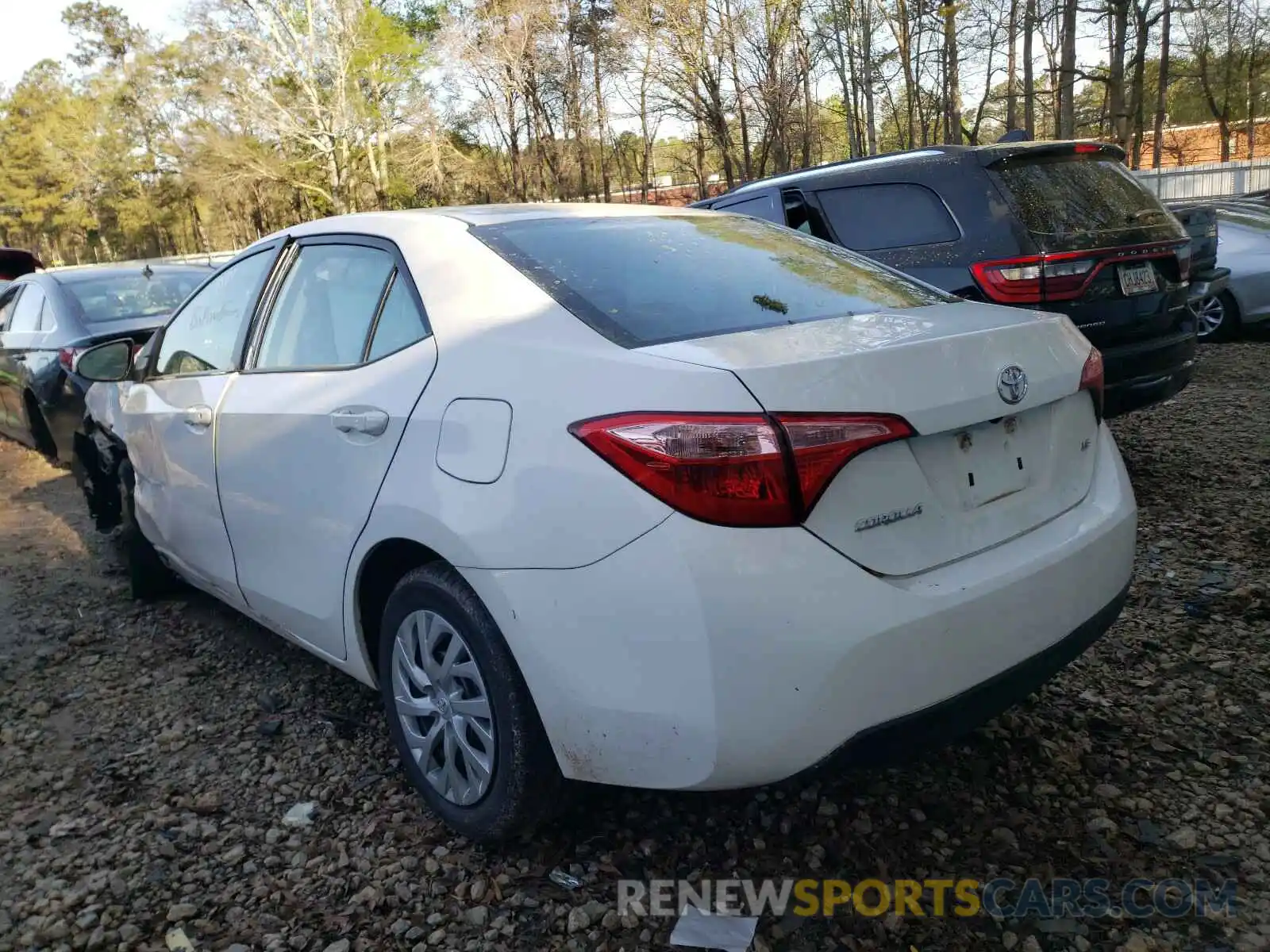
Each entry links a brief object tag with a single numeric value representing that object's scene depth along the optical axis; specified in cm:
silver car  905
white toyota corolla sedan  188
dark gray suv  464
